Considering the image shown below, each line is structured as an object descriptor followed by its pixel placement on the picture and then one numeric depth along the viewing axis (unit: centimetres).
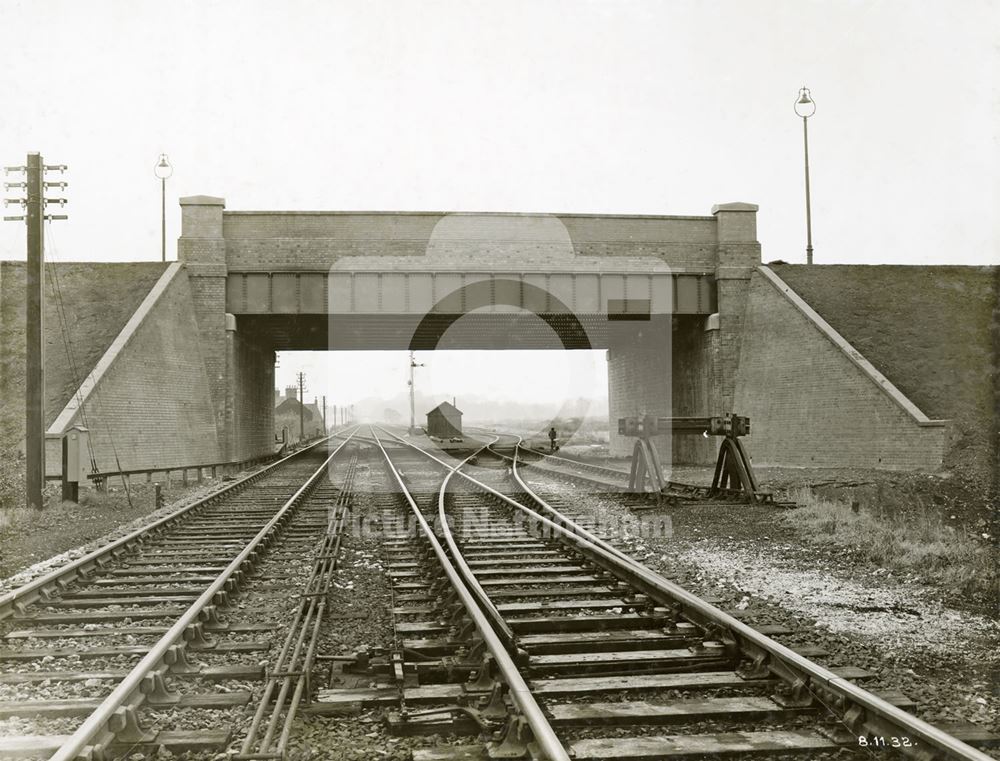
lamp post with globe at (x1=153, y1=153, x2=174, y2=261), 3741
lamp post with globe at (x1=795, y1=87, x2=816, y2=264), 3038
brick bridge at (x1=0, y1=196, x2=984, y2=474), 2411
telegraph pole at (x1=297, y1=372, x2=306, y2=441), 6844
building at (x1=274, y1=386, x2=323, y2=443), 8169
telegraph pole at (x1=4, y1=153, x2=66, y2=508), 1492
